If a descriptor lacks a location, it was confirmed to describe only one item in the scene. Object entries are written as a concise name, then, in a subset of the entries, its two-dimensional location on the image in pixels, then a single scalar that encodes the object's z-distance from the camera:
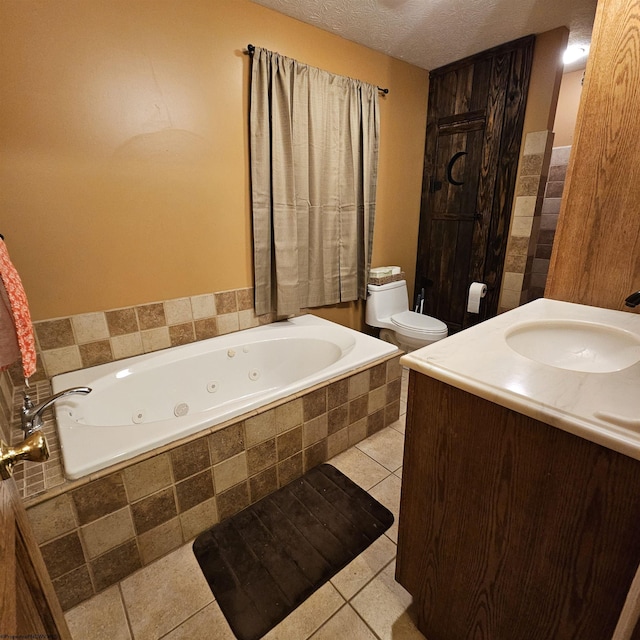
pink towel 0.94
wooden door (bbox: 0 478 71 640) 0.40
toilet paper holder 2.67
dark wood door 2.48
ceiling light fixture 2.49
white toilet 2.61
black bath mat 1.22
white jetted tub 1.28
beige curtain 2.05
